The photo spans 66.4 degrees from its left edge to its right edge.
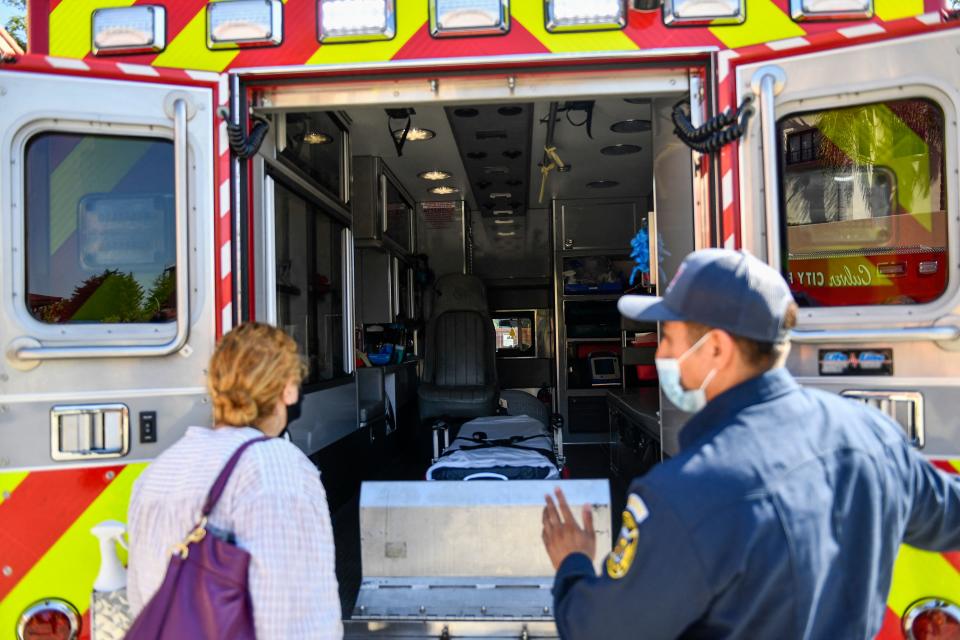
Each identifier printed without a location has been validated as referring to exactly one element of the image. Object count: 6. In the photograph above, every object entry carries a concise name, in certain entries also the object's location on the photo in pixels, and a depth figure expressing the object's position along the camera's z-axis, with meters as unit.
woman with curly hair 1.43
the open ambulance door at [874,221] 1.96
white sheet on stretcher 3.33
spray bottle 2.00
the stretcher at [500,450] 3.28
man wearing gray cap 1.08
